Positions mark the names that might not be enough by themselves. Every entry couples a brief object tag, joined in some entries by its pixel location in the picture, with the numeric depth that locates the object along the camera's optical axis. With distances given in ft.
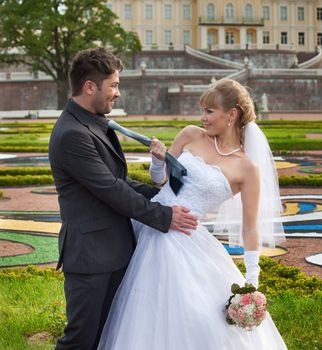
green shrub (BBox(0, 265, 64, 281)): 20.16
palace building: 217.36
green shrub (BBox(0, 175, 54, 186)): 41.06
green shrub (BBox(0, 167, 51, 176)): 43.70
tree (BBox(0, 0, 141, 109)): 127.75
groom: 12.75
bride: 12.99
